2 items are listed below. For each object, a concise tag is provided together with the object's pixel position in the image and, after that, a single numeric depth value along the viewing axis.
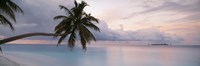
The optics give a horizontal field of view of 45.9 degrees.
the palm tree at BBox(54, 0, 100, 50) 13.42
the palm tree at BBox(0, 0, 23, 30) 9.58
